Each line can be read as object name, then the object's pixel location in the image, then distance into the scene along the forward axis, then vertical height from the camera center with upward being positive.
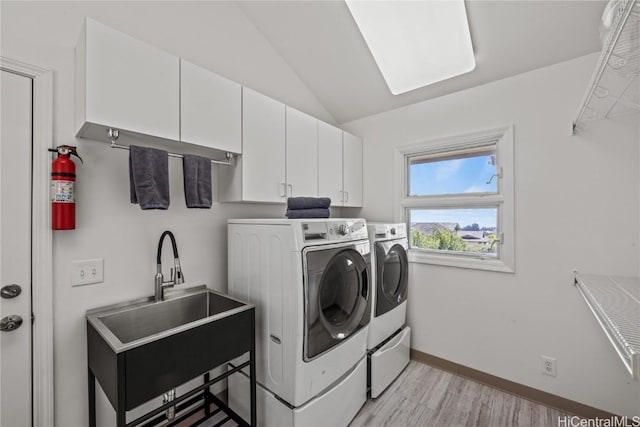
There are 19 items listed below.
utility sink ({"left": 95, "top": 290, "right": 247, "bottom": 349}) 1.50 -0.59
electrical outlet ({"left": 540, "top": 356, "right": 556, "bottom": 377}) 1.94 -1.08
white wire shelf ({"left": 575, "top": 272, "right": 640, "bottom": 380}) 0.82 -0.41
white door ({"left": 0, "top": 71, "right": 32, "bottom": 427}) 1.26 -0.14
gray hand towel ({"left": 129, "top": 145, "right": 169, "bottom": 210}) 1.38 +0.20
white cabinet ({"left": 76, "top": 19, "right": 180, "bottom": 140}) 1.23 +0.63
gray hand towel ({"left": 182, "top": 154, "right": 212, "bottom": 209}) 1.60 +0.20
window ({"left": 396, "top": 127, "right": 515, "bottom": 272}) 2.17 +0.13
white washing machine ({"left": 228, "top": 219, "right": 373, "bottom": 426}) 1.48 -0.58
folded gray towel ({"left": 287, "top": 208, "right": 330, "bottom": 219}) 1.77 +0.01
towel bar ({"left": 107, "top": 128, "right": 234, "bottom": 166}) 1.32 +0.39
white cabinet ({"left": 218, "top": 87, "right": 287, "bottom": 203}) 1.84 +0.40
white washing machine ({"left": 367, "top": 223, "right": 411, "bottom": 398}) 2.04 -0.75
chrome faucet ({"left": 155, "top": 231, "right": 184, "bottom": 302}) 1.67 -0.37
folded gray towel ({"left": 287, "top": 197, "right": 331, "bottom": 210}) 1.79 +0.08
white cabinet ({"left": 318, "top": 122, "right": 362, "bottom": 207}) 2.47 +0.48
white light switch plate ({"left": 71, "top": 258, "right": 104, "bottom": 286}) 1.43 -0.30
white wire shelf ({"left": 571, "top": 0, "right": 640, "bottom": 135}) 0.95 +0.66
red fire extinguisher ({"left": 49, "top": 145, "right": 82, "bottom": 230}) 1.30 +0.12
